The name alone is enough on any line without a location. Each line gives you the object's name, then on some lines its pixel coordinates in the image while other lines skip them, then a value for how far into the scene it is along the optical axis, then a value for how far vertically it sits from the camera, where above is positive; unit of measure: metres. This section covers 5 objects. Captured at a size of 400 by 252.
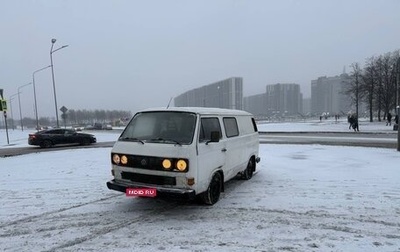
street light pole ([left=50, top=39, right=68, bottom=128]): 33.55 +5.82
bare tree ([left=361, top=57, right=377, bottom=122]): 57.16 +2.76
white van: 6.07 -0.84
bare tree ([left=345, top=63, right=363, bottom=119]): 59.81 +3.14
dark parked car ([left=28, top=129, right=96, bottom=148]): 23.55 -1.66
